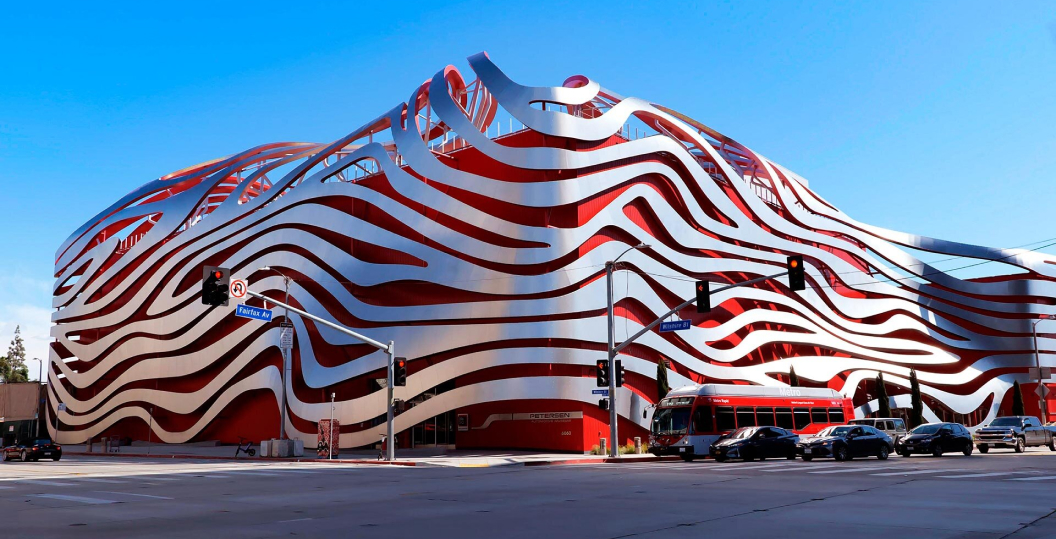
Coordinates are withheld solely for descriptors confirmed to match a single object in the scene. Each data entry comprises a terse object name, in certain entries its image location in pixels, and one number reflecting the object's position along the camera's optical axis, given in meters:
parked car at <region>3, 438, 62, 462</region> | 48.03
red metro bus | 37.97
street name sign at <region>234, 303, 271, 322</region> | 28.98
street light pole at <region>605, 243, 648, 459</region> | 38.53
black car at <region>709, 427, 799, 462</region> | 34.31
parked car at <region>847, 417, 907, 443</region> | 44.03
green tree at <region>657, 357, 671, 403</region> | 48.94
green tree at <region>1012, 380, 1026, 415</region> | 68.31
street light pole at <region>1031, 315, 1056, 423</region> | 59.95
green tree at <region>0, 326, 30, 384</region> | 164.98
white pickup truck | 44.00
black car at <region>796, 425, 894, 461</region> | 33.78
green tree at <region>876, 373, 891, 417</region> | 61.06
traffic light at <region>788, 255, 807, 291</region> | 27.89
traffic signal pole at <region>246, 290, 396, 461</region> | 37.09
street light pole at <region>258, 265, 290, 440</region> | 45.08
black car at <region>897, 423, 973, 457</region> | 38.19
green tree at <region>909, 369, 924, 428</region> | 62.06
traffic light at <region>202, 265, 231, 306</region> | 25.64
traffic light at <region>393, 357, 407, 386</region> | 36.12
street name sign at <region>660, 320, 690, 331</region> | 36.59
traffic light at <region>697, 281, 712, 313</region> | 31.56
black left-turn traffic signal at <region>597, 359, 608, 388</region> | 39.22
